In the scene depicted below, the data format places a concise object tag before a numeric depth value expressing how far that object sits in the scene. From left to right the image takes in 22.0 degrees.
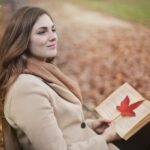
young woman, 1.49
